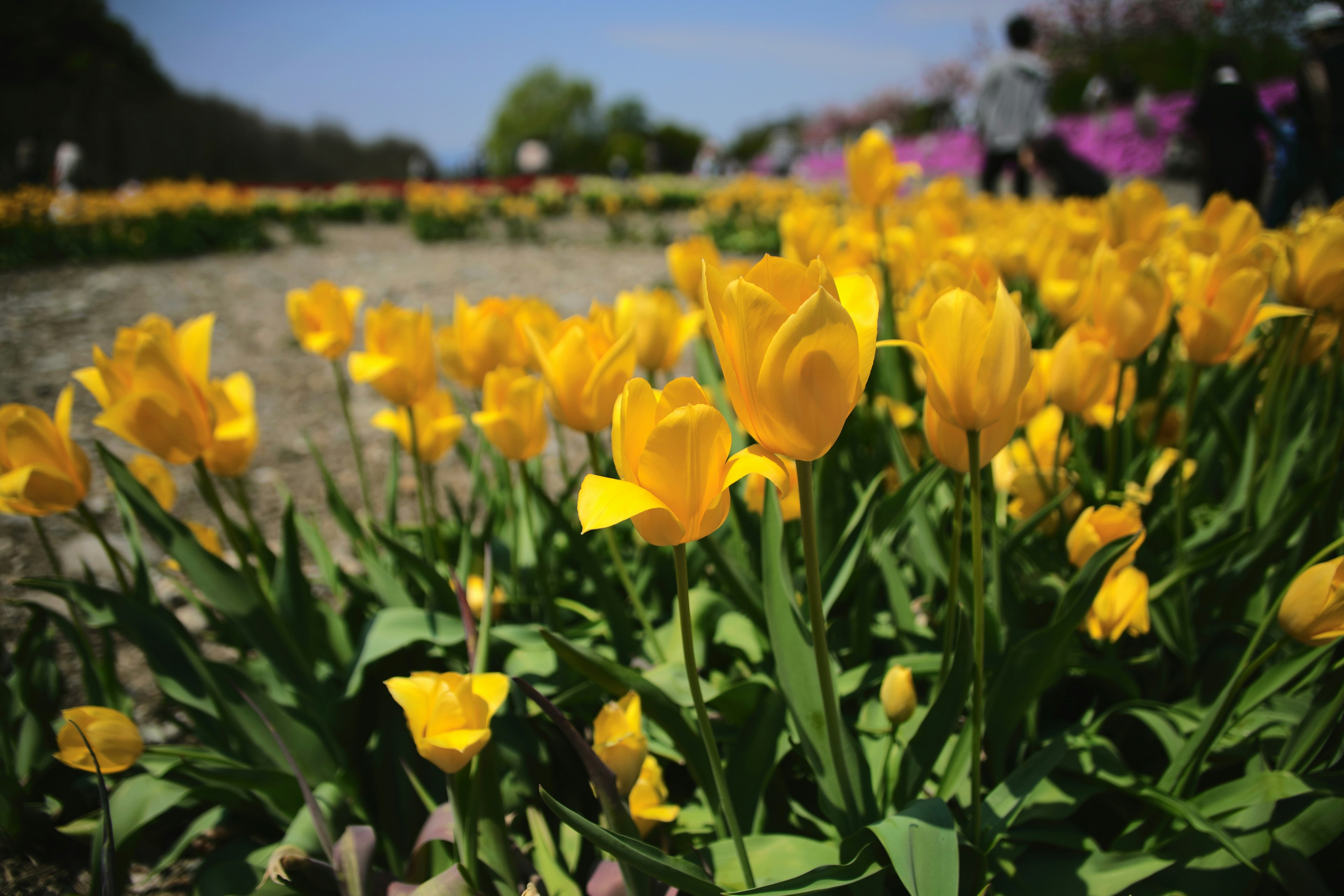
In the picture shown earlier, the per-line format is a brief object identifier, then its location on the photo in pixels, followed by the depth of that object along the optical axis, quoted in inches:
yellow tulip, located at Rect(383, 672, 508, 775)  14.1
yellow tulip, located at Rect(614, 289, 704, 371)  22.2
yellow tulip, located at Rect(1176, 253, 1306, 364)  17.9
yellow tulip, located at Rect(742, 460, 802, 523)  19.7
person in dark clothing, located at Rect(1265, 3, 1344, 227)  130.4
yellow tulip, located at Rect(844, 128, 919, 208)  32.0
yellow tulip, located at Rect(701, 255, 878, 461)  10.9
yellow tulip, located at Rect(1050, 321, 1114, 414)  18.7
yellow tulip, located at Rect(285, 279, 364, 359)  24.5
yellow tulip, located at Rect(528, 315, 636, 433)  16.9
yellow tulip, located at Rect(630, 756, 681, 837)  17.2
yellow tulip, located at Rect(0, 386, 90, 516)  17.3
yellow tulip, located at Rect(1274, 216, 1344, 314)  18.7
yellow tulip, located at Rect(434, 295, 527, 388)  21.9
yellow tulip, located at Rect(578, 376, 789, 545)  11.1
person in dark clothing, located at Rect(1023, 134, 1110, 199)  187.6
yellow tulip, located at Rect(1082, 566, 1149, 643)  17.7
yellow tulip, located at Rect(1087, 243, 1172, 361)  18.4
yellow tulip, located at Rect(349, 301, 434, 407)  20.7
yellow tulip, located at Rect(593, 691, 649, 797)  15.7
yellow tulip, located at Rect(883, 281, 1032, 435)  12.2
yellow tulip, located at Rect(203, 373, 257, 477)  19.0
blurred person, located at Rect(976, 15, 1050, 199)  191.2
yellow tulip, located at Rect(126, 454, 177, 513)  23.6
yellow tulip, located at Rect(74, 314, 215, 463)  17.2
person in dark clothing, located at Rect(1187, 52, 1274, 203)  159.7
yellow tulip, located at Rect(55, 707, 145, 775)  17.0
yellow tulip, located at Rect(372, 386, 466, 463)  24.7
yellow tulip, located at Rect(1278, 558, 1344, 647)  14.1
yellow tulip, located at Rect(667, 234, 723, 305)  30.3
